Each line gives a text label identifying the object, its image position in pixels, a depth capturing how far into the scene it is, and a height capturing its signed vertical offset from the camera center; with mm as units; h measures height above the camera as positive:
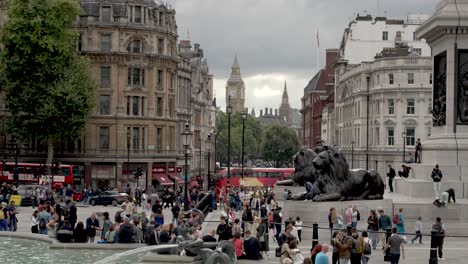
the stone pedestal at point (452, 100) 37000 +1971
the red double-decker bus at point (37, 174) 64419 -2143
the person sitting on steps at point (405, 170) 40375 -1035
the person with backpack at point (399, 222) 29156 -2402
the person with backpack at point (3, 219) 32656 -2719
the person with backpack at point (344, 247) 21703 -2395
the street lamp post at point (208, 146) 121688 -69
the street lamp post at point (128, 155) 75362 -840
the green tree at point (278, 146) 190375 +27
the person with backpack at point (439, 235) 25256 -2442
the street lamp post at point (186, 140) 41062 +247
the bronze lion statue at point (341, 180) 34125 -1251
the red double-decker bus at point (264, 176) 79500 -2760
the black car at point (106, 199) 57062 -3405
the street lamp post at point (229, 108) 63422 +2603
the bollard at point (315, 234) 27711 -2732
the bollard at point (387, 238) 25406 -2704
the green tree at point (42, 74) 66062 +5144
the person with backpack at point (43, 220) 30781 -2578
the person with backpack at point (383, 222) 28766 -2369
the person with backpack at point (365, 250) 23031 -2623
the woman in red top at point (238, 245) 22828 -2488
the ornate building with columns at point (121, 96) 76938 +4136
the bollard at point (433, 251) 24327 -2755
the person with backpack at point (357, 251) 22297 -2542
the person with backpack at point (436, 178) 34750 -1159
